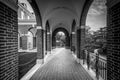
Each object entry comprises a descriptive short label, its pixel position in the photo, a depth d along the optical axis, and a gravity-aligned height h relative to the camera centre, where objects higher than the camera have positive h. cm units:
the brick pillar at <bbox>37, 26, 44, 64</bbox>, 497 -31
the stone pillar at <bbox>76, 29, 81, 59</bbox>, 512 -26
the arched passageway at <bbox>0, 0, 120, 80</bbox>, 152 -1
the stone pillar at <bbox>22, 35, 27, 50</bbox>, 1203 -41
